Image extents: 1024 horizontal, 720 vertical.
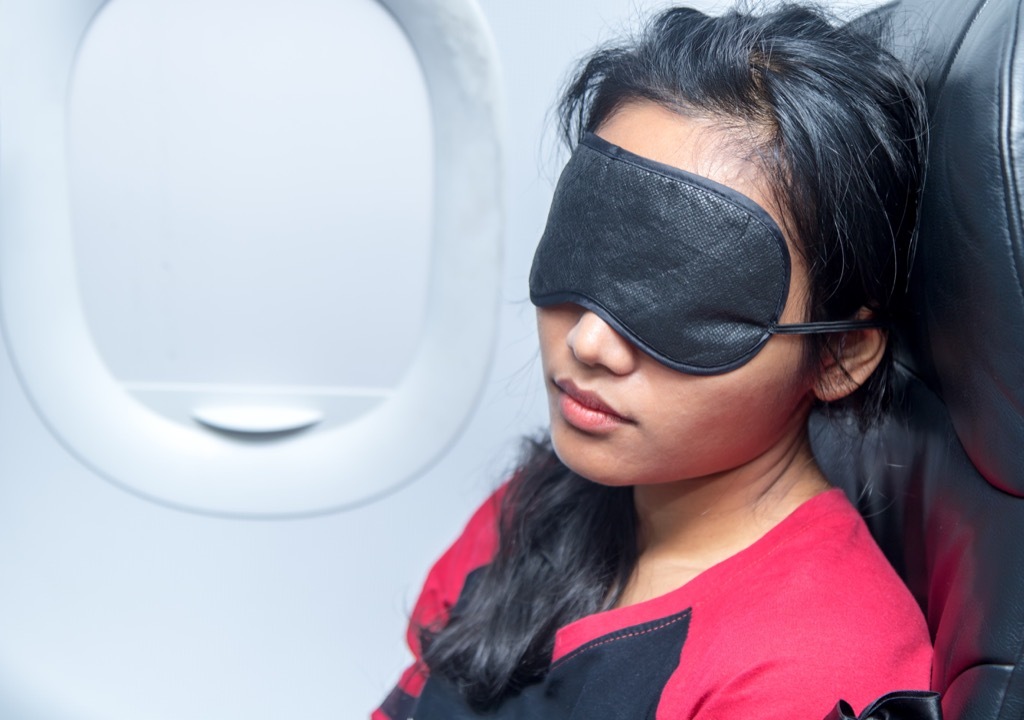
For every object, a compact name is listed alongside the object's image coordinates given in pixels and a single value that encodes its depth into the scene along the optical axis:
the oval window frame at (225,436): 1.18
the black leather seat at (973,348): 0.69
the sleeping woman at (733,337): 0.81
